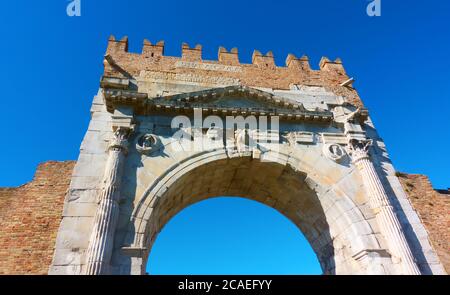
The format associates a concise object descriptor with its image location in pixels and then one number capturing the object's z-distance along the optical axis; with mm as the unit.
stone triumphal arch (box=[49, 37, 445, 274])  6961
